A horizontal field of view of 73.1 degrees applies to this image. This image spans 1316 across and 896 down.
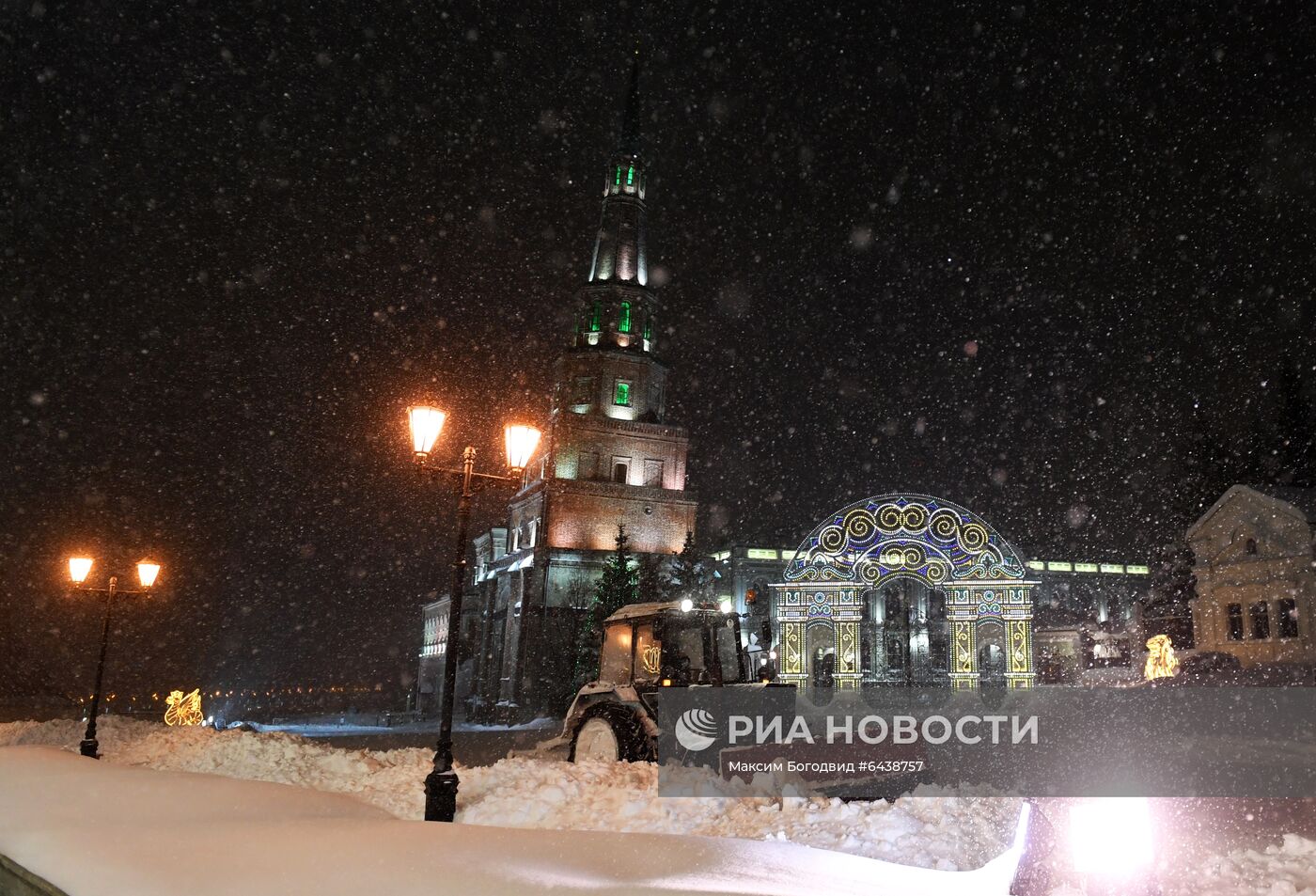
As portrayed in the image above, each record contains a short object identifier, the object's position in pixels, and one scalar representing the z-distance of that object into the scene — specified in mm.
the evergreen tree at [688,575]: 44875
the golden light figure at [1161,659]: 32750
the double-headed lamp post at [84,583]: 16438
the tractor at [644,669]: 13664
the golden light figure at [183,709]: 31562
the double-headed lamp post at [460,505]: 9123
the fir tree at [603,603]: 41875
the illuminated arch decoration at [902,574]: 28391
